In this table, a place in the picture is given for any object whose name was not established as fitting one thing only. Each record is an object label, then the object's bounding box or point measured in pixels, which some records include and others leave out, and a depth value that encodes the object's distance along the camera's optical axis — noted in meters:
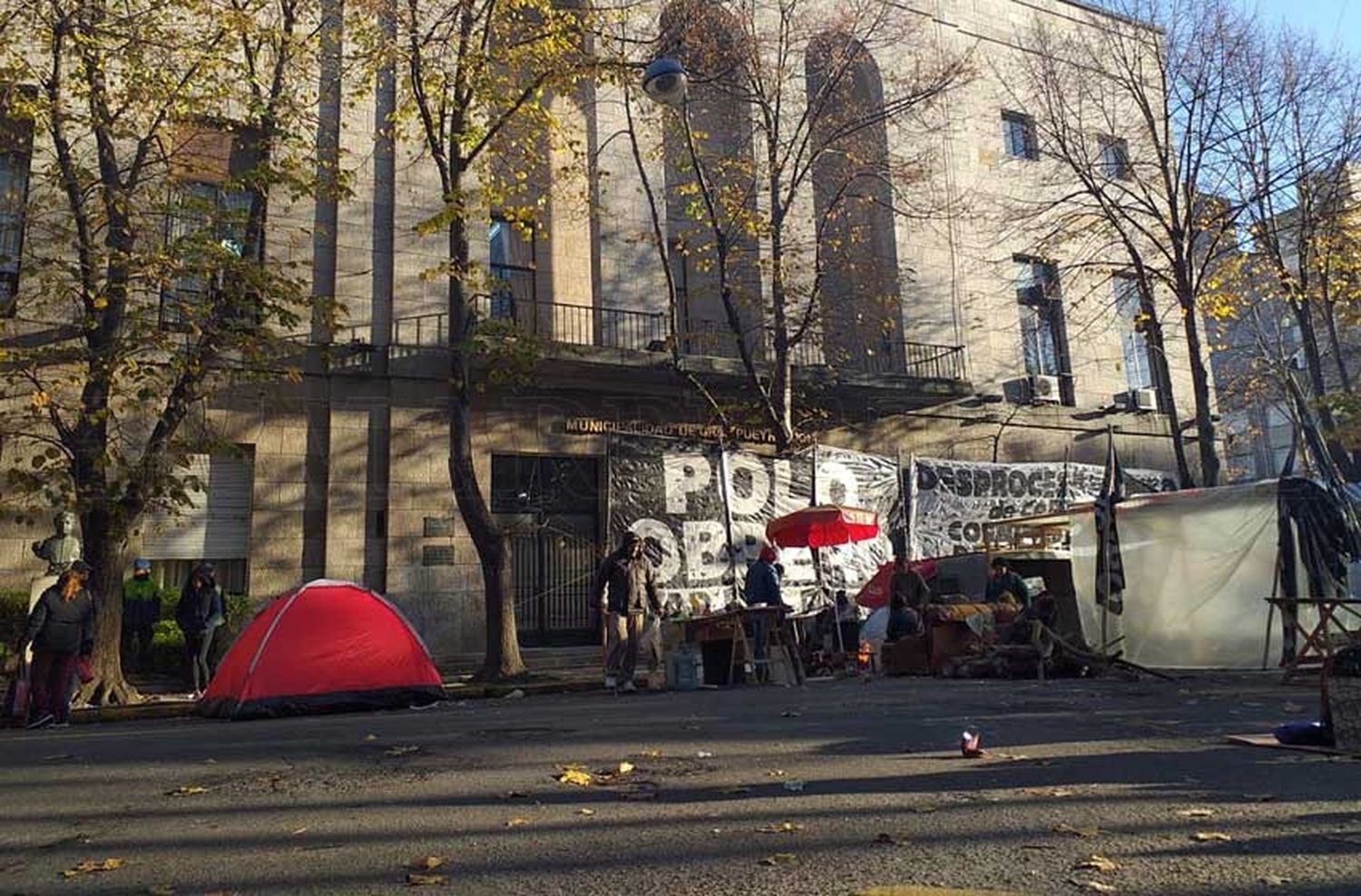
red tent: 9.87
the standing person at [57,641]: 10.28
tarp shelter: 11.80
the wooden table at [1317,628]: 9.83
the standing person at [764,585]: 13.23
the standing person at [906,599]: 13.48
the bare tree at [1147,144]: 18.48
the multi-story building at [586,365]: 16.62
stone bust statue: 13.40
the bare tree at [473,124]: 13.94
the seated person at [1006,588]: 13.48
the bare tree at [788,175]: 17.69
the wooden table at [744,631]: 12.49
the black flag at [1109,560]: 12.23
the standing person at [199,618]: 13.38
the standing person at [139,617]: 14.27
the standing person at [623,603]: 12.38
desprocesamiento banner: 19.97
